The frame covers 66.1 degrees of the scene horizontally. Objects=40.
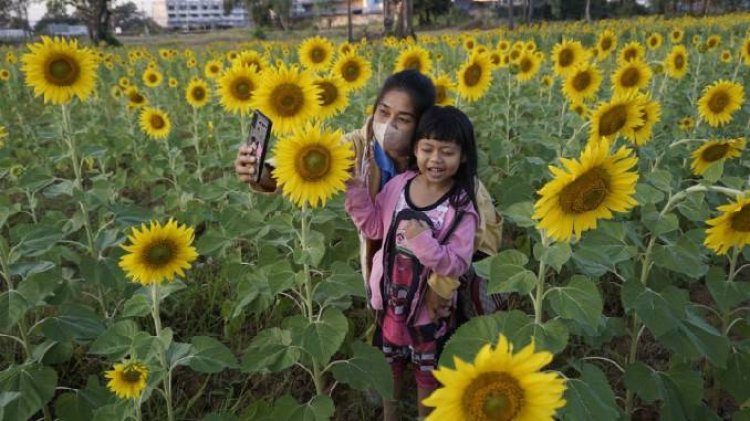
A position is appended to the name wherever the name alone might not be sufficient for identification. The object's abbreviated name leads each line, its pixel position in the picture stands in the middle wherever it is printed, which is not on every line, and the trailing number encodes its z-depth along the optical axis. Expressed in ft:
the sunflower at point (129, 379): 5.87
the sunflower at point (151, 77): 19.54
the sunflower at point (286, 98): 7.32
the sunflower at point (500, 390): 3.31
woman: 6.60
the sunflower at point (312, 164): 6.08
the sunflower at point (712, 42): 18.94
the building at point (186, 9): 488.44
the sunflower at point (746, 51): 15.98
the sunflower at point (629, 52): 15.98
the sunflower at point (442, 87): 11.84
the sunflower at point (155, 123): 14.83
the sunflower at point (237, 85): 10.48
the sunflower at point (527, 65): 16.43
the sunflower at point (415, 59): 14.03
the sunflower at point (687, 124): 14.01
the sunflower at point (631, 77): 12.23
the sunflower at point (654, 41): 21.64
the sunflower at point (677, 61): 15.55
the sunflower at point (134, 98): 17.04
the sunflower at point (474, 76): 13.51
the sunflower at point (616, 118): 8.00
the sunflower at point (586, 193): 4.82
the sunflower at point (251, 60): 12.00
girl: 6.22
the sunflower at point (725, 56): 21.58
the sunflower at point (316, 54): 13.69
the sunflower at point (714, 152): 8.02
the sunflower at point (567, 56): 14.94
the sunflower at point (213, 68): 18.62
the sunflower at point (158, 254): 6.41
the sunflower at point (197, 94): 15.16
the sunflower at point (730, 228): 5.42
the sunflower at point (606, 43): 19.06
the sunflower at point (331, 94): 9.49
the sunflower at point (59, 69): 8.86
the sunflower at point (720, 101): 11.59
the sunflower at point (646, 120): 8.68
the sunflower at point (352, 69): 12.56
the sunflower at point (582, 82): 12.37
